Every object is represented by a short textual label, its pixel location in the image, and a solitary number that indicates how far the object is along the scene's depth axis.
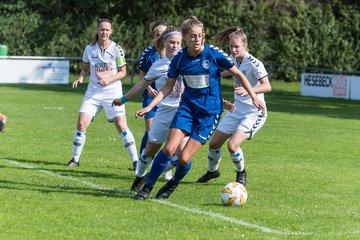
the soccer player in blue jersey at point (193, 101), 10.08
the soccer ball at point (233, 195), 9.95
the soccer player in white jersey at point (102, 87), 13.31
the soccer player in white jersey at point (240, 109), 11.37
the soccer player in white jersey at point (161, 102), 10.69
